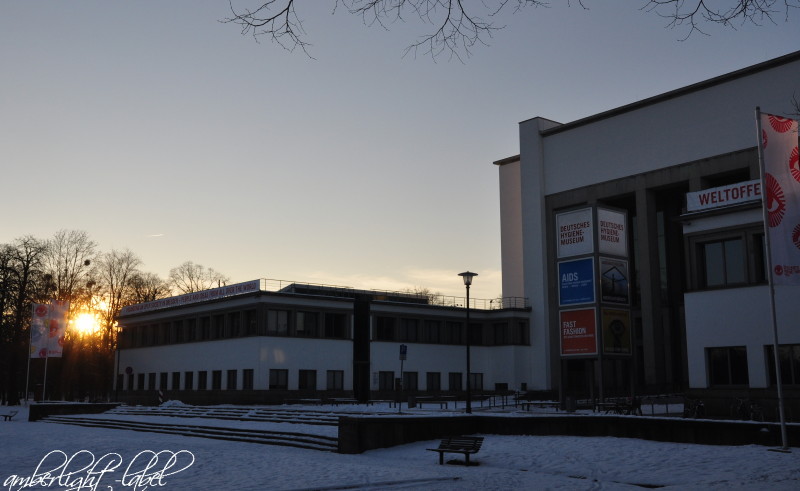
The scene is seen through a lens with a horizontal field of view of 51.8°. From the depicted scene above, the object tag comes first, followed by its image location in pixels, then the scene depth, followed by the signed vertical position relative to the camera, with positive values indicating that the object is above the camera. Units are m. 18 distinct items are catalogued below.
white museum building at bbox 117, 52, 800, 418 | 57.22 +5.40
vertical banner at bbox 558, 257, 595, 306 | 35.28 +4.26
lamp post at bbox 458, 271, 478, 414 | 33.50 +4.23
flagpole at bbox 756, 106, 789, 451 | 20.25 +2.31
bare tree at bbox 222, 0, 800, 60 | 9.19 +4.19
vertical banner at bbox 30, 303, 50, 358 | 53.44 +3.33
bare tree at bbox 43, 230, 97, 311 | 73.31 +9.06
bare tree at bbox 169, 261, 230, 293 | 95.69 +12.05
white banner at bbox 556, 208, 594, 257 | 35.53 +6.41
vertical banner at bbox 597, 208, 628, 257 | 35.72 +6.48
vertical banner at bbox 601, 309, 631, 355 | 35.09 +2.10
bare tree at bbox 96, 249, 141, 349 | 84.19 +9.81
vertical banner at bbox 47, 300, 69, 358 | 53.59 +3.52
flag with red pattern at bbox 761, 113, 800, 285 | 20.78 +4.48
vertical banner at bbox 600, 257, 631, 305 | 35.41 +4.29
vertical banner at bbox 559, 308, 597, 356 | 35.03 +2.10
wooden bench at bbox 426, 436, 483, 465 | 21.12 -1.63
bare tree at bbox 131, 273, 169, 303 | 86.69 +10.24
